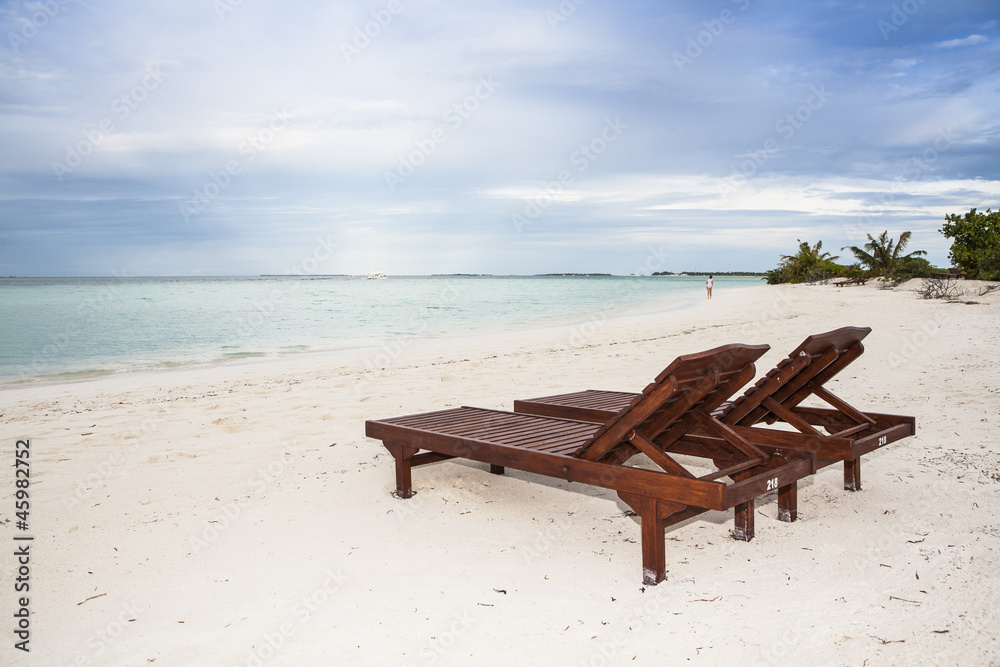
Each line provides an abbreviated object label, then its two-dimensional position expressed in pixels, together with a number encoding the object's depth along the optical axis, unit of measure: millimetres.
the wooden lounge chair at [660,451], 3061
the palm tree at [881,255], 45378
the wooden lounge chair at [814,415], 3992
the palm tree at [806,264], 54669
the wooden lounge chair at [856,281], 42594
